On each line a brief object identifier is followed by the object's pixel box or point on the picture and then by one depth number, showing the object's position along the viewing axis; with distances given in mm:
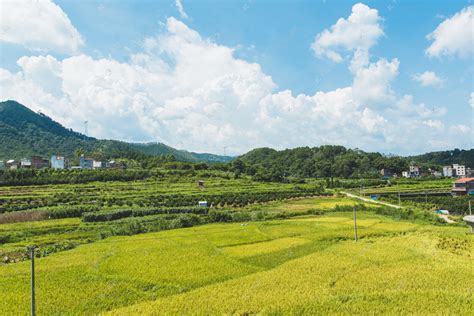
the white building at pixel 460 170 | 146625
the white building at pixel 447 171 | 145212
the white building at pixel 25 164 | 106312
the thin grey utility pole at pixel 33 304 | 13547
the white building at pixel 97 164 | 118138
